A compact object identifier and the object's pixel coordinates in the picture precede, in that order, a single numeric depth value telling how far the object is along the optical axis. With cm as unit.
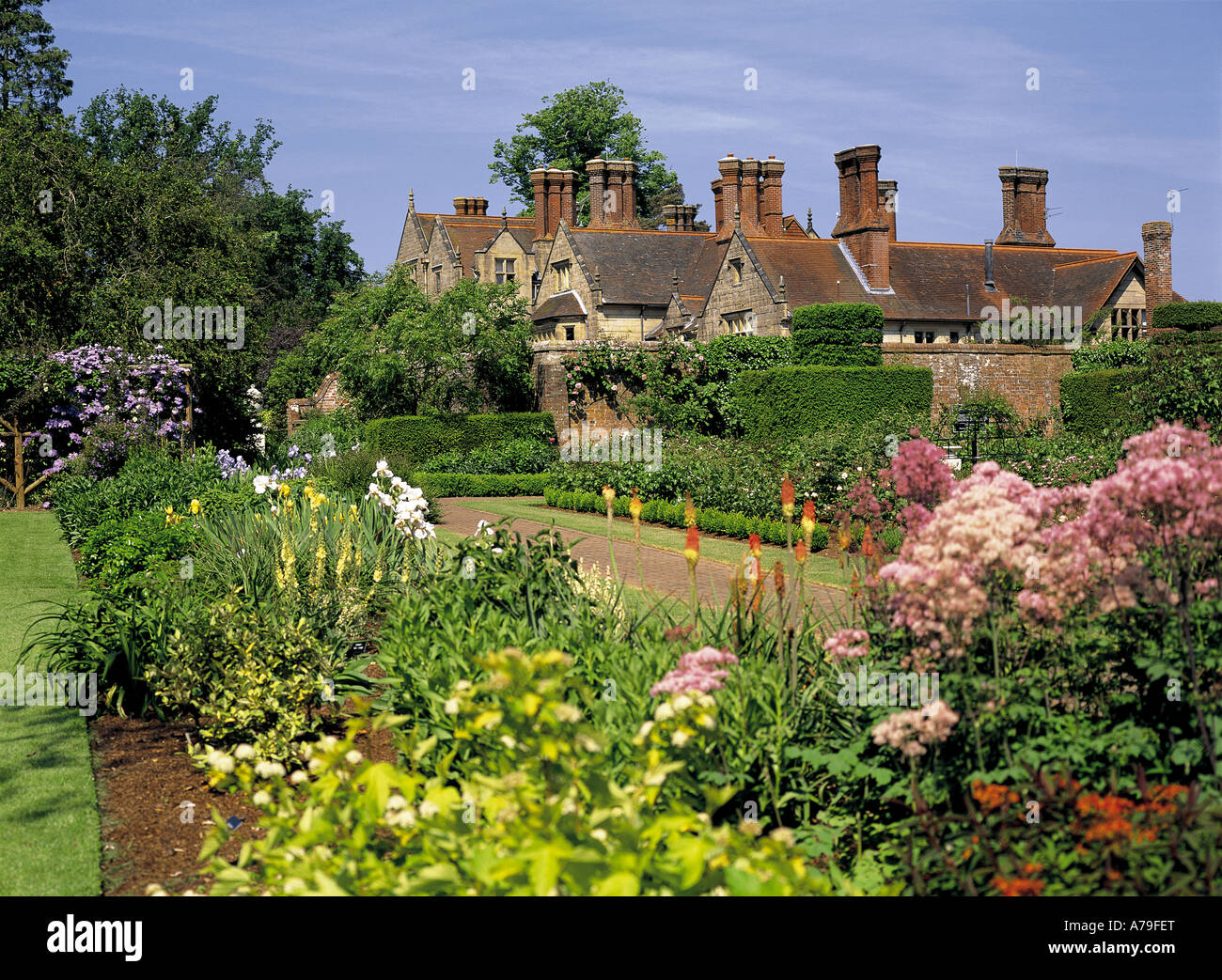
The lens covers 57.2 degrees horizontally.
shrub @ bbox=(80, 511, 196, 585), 918
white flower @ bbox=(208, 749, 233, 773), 387
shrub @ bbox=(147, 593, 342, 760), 593
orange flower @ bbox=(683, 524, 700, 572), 516
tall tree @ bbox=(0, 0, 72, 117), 4234
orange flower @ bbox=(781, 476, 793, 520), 548
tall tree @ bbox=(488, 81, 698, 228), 5797
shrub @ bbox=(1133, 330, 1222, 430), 1709
